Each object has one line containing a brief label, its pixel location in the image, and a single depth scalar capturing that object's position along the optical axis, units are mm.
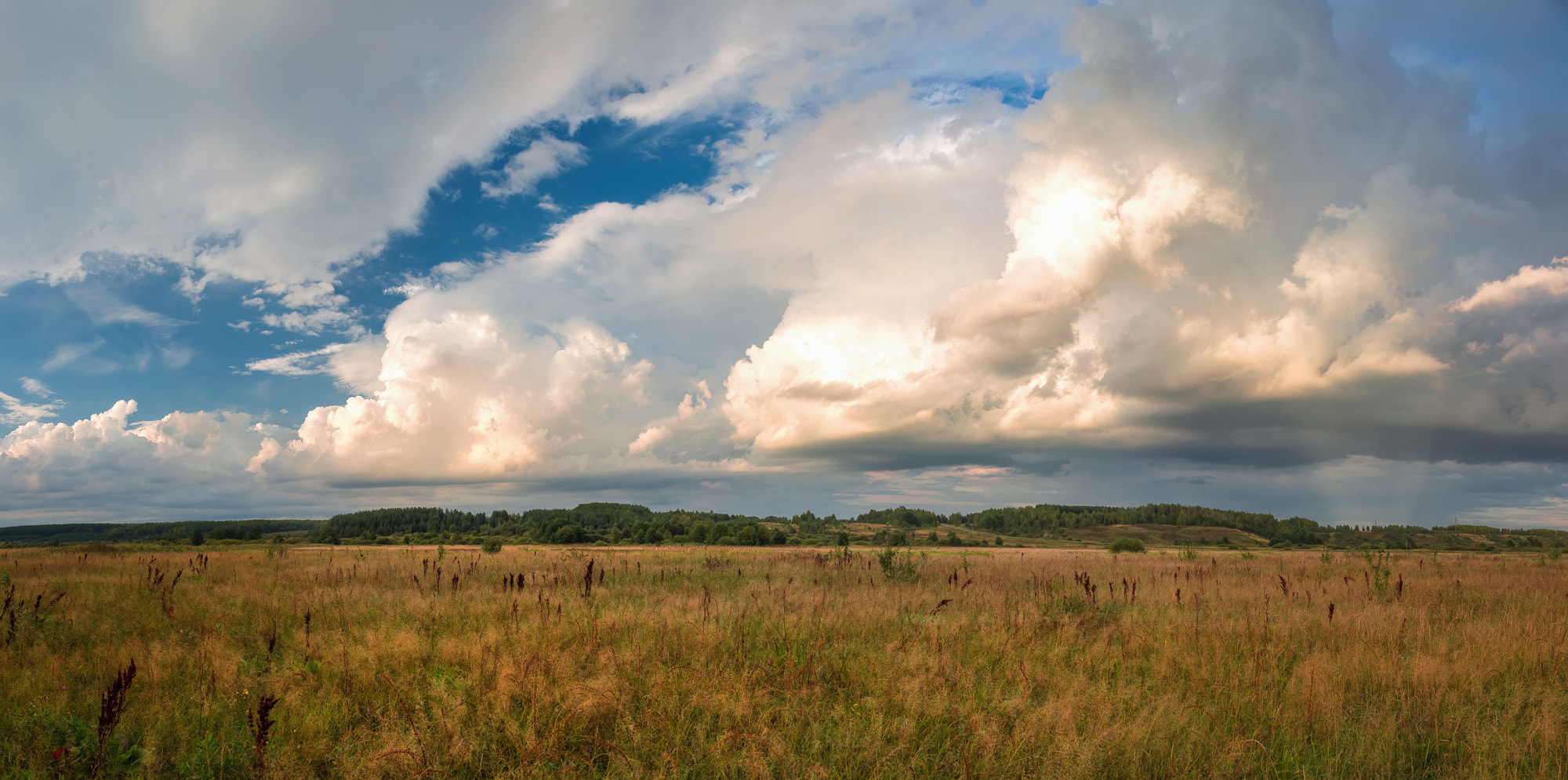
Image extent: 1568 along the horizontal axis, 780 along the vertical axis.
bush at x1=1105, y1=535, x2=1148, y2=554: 53281
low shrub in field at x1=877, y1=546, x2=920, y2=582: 18641
